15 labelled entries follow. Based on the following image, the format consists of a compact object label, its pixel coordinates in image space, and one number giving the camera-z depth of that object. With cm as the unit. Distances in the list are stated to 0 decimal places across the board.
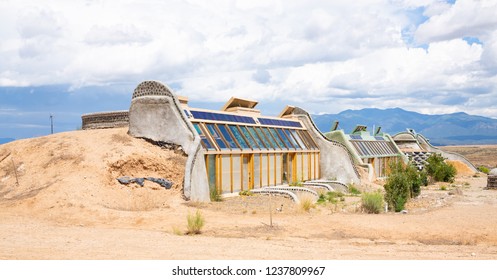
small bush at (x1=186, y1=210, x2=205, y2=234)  1507
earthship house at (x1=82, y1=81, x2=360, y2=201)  2323
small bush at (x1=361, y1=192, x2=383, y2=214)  2012
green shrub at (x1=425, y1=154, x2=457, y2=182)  4138
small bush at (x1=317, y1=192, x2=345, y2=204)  2498
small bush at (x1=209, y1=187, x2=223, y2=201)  2255
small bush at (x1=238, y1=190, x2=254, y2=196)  2518
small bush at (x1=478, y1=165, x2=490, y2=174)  5362
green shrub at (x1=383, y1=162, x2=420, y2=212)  2156
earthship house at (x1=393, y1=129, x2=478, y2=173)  5103
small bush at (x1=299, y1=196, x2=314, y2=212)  2006
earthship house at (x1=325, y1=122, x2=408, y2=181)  3972
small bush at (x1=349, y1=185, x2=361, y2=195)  3106
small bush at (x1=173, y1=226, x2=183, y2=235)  1492
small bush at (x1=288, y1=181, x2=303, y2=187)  3059
